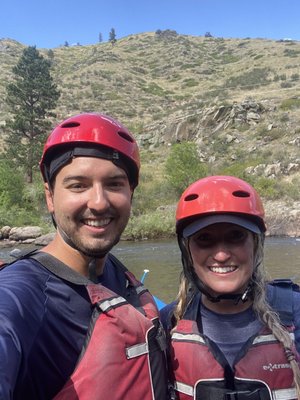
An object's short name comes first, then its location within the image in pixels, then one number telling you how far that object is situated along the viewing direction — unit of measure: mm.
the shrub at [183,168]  23531
